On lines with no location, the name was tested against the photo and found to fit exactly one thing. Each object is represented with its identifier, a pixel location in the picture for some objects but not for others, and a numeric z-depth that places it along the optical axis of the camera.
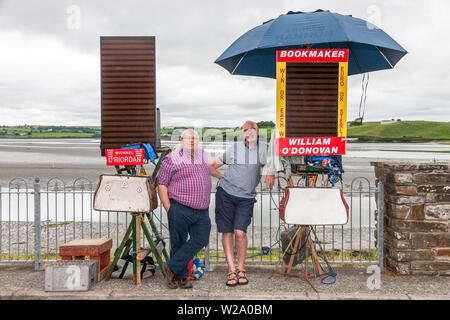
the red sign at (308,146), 4.22
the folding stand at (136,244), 4.28
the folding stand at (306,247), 4.36
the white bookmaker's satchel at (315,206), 4.18
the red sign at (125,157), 4.21
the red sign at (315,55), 4.20
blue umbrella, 3.73
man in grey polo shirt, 4.22
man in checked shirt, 3.96
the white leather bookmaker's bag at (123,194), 4.14
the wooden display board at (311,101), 4.22
